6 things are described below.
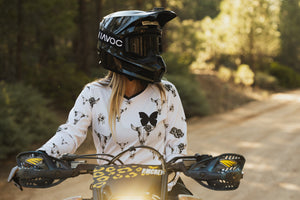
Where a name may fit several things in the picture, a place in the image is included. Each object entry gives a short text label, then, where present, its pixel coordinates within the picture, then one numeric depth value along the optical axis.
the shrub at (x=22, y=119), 7.43
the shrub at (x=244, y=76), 20.88
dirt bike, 1.54
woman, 2.11
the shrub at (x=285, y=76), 26.57
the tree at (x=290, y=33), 32.97
